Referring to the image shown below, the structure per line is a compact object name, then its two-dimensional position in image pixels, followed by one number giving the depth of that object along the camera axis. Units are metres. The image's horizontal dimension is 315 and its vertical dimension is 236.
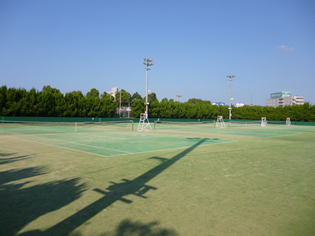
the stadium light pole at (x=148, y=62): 39.62
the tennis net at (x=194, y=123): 47.77
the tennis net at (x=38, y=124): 31.00
